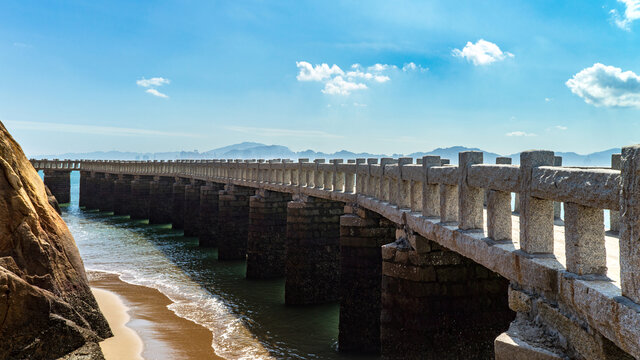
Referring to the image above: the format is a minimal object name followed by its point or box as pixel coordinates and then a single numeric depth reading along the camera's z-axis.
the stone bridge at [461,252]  3.78
